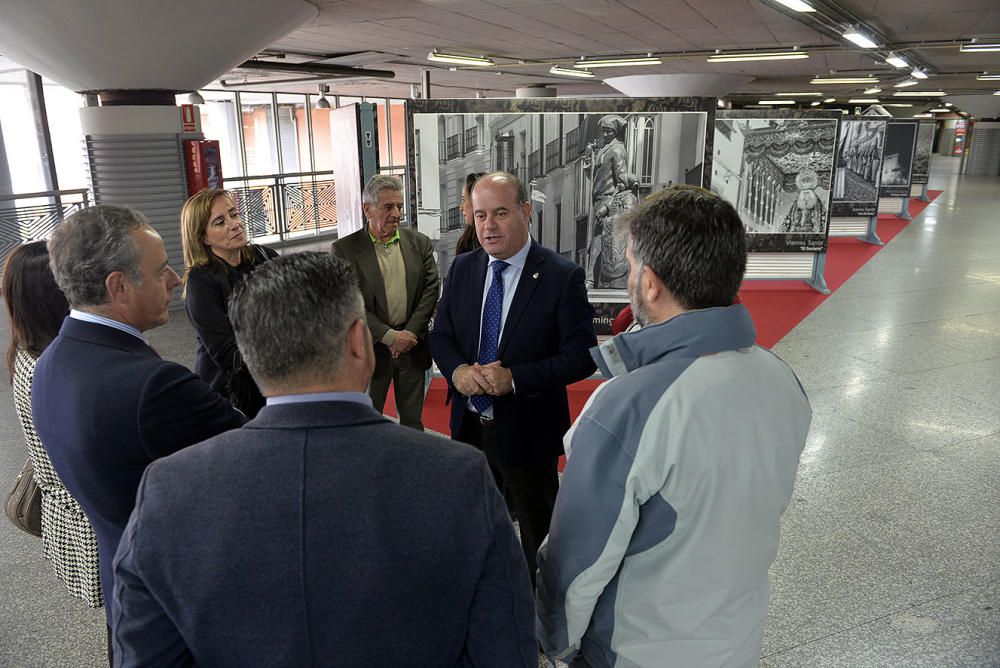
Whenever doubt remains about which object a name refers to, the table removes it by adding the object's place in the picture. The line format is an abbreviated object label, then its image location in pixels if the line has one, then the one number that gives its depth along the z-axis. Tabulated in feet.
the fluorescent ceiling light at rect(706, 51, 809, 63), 42.45
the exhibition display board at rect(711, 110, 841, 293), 28.30
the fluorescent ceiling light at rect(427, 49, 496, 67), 41.81
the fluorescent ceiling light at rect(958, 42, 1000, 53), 36.94
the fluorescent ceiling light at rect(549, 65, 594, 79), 52.72
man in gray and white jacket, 4.31
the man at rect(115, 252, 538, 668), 3.29
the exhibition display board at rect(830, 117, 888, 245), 41.01
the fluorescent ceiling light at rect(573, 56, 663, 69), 46.05
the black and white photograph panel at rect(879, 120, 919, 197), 47.88
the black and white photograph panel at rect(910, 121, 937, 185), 57.88
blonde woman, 9.66
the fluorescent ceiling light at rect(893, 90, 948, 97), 79.15
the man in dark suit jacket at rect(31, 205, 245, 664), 5.05
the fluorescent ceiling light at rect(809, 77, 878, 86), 59.37
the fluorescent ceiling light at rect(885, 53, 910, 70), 41.73
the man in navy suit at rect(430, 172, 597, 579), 8.87
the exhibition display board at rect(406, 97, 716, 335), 15.97
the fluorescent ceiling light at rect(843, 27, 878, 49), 31.32
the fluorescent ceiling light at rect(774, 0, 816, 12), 25.80
